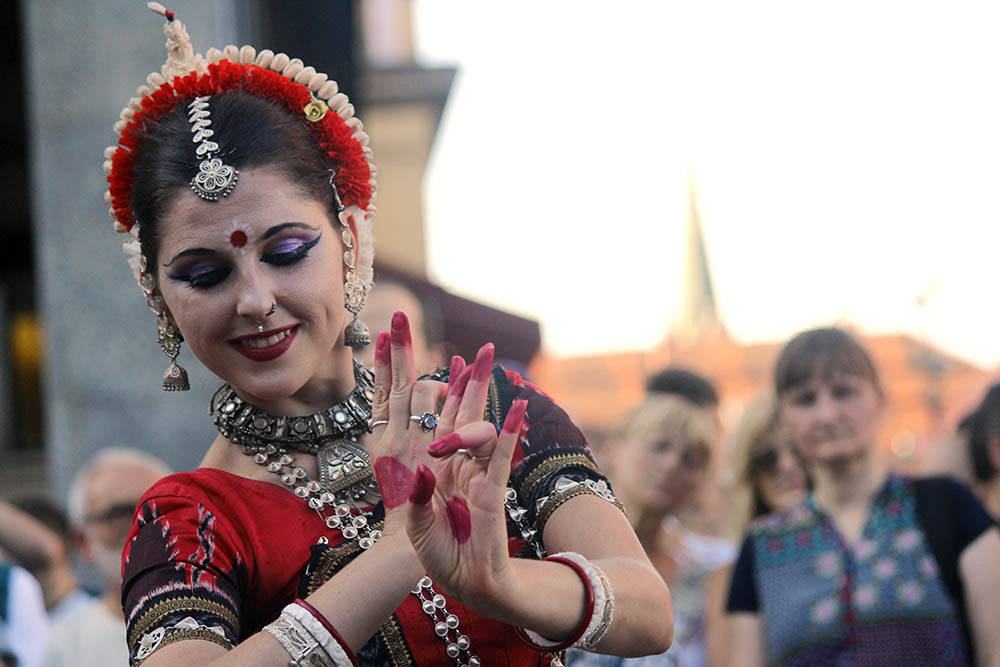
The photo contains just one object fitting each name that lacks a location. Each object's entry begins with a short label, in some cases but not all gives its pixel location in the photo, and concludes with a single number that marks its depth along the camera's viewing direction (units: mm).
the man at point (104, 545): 8680
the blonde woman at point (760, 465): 10484
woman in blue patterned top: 7527
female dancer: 3357
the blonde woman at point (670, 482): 9633
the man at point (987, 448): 10508
